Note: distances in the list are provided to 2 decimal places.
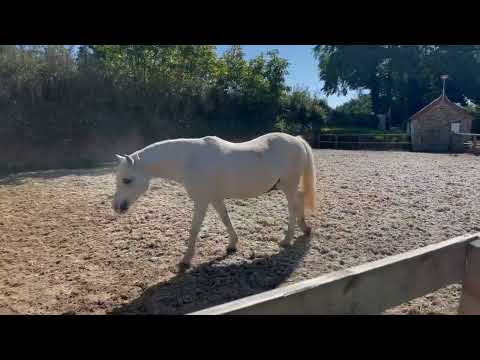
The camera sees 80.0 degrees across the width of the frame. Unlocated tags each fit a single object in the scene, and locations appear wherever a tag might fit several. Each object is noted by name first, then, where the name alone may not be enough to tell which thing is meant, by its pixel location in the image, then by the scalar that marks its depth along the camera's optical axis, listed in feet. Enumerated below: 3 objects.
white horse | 10.77
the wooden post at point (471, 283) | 4.88
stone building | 57.52
